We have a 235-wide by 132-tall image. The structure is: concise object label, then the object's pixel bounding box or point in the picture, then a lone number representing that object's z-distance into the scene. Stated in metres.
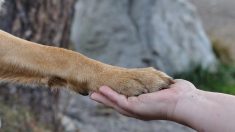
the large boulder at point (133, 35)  5.96
